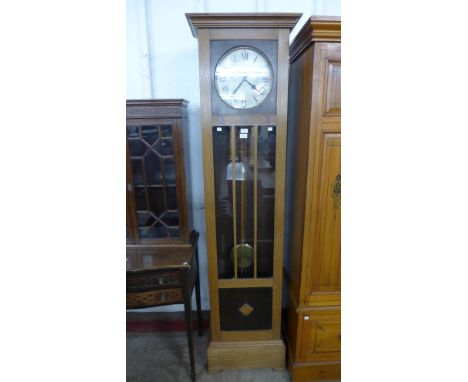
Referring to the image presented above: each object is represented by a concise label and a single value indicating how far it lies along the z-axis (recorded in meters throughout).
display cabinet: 1.15
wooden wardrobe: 0.92
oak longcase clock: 0.98
